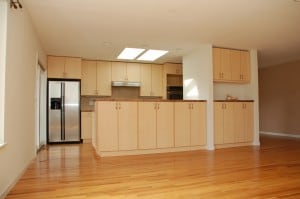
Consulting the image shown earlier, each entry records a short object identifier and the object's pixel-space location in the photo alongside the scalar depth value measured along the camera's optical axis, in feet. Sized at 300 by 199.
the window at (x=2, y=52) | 7.36
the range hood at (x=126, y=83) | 21.77
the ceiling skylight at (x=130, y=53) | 18.03
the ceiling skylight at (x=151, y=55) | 18.57
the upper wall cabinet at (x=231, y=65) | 16.52
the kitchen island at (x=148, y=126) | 13.55
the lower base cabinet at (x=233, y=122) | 16.31
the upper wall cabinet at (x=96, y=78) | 21.08
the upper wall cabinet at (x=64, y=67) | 19.42
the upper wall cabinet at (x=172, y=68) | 22.68
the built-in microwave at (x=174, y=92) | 22.79
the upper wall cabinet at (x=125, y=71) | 22.06
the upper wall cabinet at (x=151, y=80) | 22.89
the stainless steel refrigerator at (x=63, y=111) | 19.08
